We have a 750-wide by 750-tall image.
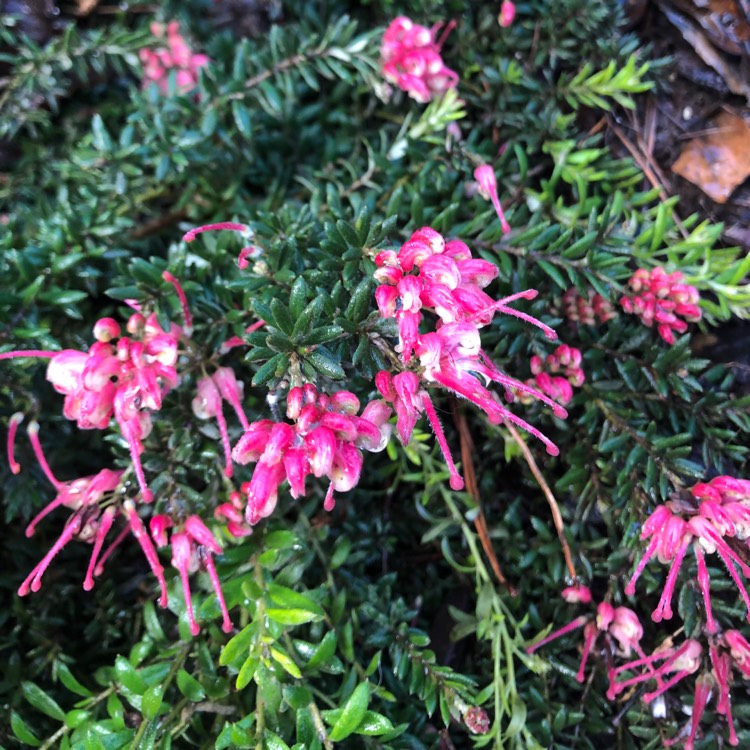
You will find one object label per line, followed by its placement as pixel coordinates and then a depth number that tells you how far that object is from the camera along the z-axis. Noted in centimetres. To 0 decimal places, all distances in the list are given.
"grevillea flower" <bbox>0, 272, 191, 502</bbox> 17
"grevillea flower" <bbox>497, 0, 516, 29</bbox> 24
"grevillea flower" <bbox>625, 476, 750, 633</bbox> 17
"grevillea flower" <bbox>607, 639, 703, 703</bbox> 19
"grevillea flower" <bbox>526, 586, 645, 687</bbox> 20
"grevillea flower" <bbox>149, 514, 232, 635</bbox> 18
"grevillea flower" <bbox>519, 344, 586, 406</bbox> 20
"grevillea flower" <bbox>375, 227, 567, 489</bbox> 15
